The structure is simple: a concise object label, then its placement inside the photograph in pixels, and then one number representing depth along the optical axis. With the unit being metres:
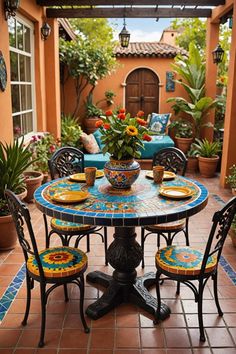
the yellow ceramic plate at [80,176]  3.41
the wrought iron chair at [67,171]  3.36
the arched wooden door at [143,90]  10.48
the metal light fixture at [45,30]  6.76
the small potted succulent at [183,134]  8.57
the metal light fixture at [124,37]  6.91
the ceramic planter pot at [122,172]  3.00
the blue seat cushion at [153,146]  7.89
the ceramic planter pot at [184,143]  8.53
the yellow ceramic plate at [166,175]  3.46
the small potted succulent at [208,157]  7.47
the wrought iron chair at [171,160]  3.98
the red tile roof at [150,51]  10.22
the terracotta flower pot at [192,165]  7.99
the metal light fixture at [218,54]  7.27
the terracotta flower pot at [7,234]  3.98
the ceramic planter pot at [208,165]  7.45
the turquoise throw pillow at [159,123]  8.98
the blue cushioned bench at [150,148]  7.80
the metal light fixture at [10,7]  4.69
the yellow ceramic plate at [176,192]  2.88
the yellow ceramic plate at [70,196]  2.76
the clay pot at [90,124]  9.66
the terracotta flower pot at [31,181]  5.47
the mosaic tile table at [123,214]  2.53
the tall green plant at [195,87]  8.15
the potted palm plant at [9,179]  4.02
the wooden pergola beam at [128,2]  6.49
